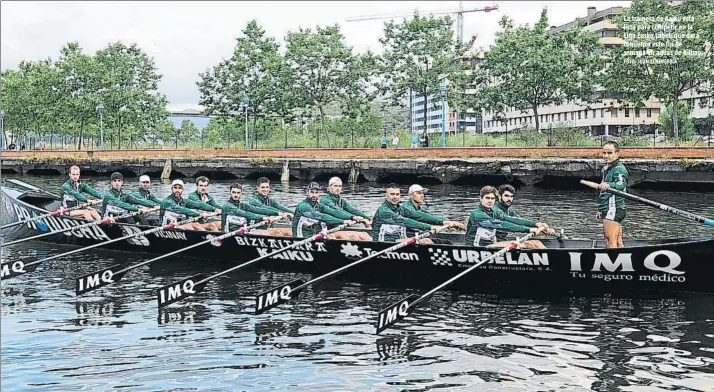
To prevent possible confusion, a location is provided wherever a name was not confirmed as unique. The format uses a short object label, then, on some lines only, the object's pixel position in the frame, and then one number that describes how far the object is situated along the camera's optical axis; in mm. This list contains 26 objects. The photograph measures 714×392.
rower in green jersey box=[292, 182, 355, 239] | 17344
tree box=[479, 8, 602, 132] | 54656
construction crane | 168988
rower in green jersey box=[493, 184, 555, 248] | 15047
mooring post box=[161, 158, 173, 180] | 52762
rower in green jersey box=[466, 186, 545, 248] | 14852
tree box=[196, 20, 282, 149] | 63469
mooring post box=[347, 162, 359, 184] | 46781
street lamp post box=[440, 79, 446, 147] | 48094
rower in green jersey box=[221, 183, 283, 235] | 18562
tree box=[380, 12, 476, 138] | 60625
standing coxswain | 14500
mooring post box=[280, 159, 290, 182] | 48562
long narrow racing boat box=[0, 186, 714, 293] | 13297
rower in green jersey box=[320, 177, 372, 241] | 17094
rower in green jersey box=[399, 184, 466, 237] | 15954
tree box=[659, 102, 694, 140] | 65375
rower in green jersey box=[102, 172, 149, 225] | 20922
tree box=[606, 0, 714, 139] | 50062
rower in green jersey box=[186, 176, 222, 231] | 19719
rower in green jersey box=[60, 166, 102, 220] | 22094
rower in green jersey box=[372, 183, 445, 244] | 15938
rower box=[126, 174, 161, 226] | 20625
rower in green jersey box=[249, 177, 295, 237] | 18562
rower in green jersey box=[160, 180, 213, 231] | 19519
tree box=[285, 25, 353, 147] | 61750
